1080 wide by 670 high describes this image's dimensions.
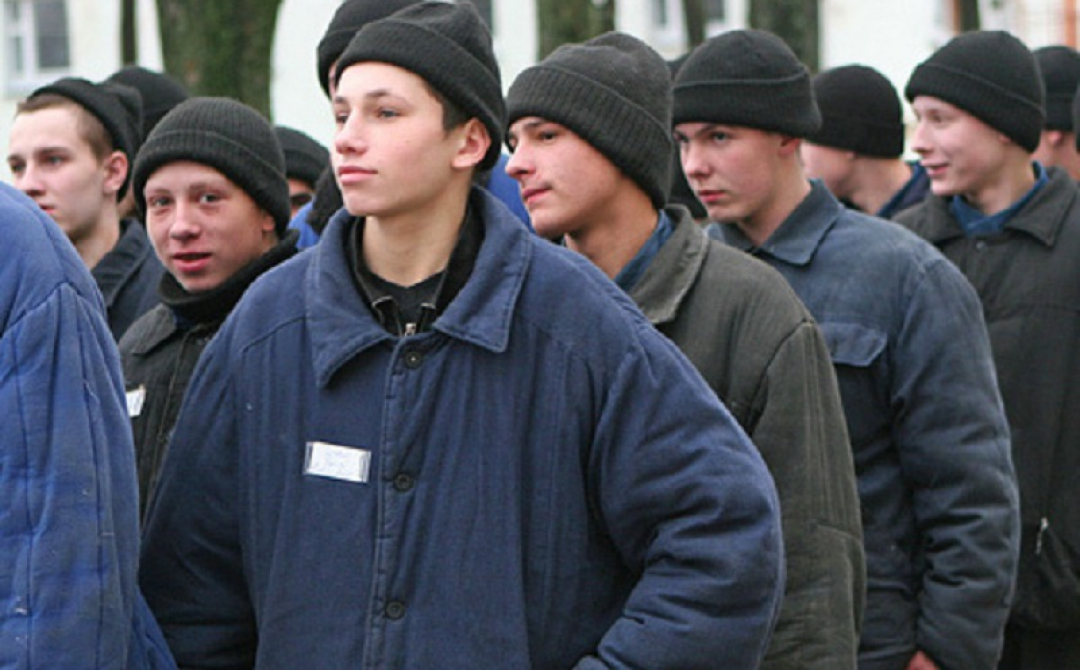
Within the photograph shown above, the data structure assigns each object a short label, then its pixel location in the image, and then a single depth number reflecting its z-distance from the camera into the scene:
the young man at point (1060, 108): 17.80
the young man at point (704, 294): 8.96
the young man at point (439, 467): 7.18
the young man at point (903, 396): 10.46
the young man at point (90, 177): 12.72
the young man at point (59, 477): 6.60
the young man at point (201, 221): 10.30
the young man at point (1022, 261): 12.84
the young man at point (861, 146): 16.02
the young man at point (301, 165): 16.69
